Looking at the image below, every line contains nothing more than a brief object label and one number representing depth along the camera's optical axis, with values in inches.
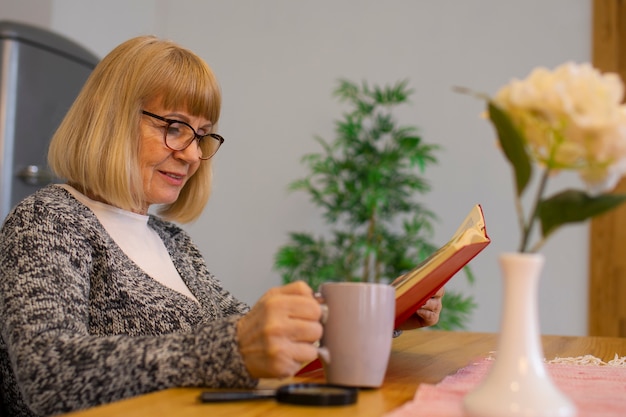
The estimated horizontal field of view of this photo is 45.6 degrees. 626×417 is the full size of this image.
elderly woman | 33.9
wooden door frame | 127.8
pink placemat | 28.4
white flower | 22.8
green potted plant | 123.3
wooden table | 28.0
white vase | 23.5
